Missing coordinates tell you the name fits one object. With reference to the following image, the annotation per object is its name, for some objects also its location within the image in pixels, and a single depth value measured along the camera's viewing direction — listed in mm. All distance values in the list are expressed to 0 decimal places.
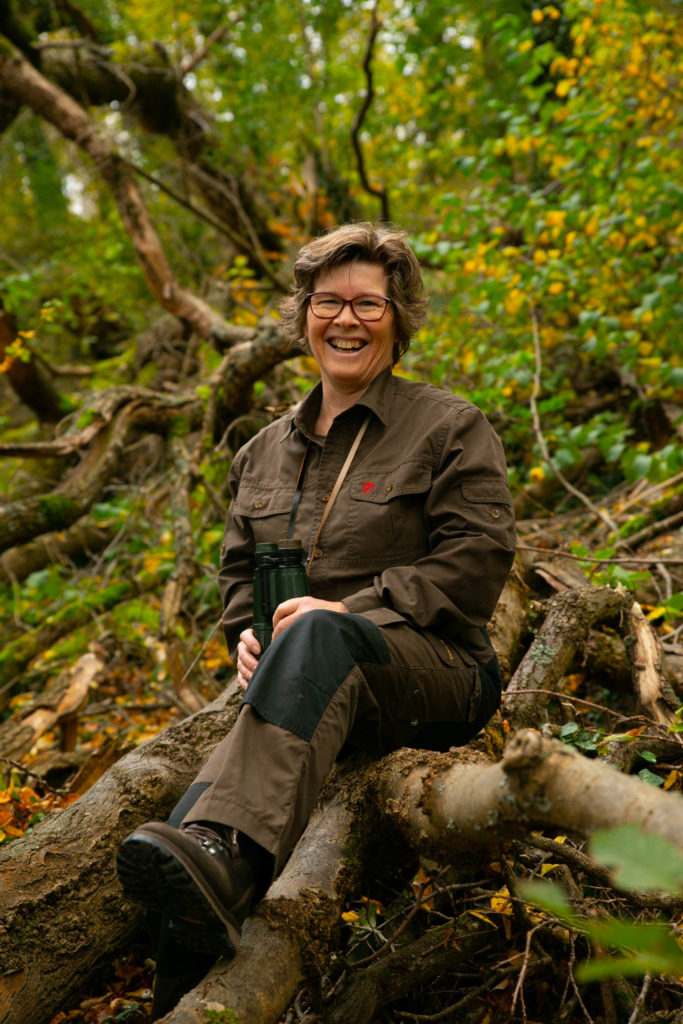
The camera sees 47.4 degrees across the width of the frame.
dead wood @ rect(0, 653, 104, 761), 3963
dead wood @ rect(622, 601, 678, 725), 2801
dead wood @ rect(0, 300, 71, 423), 7086
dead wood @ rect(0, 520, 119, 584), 5961
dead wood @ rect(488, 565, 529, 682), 3154
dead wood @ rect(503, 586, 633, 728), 2914
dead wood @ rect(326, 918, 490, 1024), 2051
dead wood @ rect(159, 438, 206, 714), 3873
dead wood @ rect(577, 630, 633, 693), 3297
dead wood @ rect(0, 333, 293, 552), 4277
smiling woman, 1688
